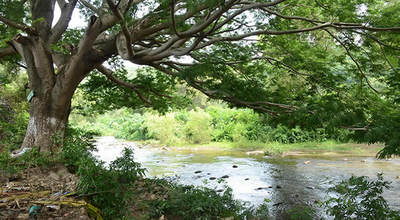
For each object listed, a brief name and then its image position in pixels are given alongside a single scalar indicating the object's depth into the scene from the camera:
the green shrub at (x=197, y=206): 4.42
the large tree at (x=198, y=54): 4.71
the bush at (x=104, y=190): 3.79
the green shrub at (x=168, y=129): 17.17
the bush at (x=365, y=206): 4.12
